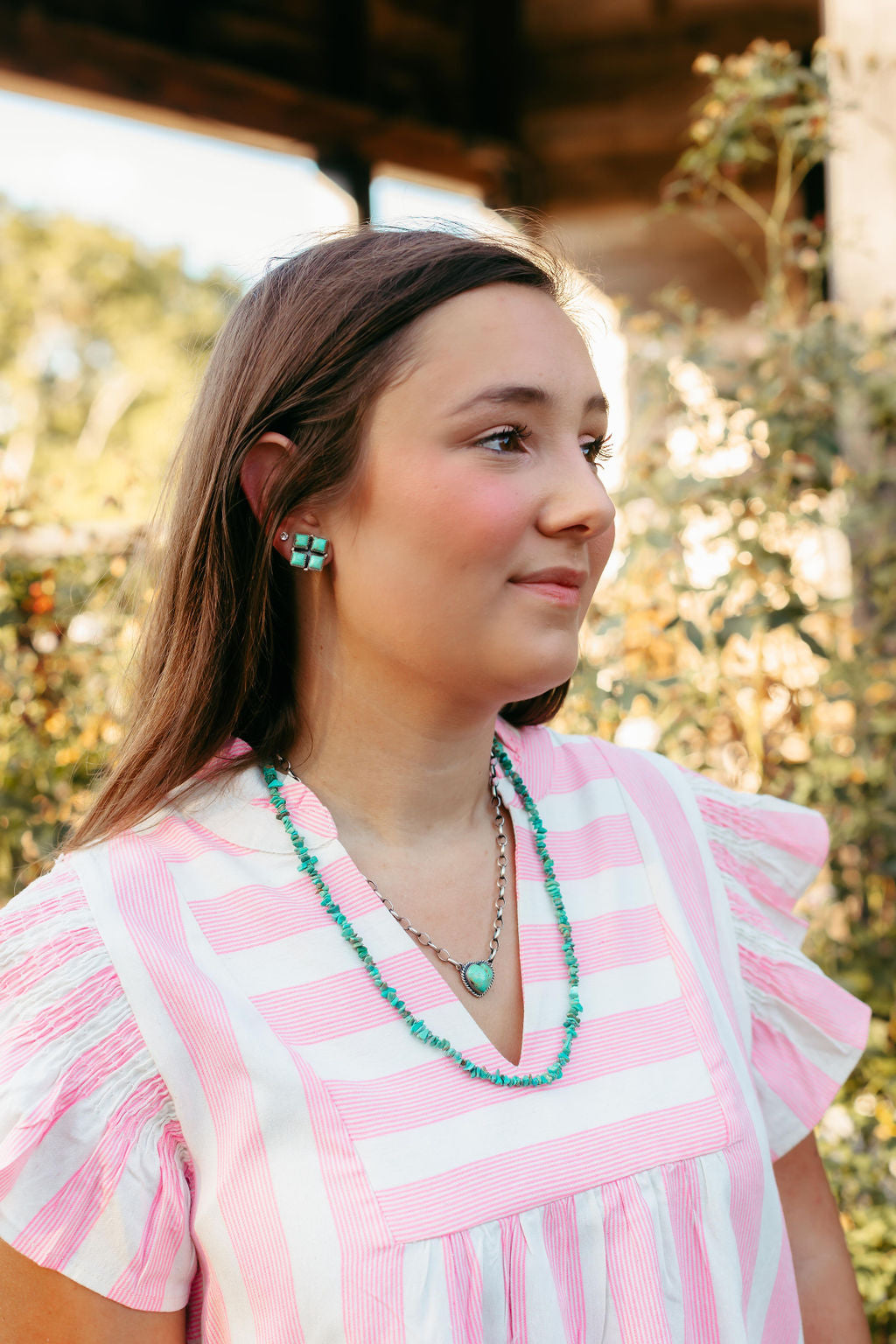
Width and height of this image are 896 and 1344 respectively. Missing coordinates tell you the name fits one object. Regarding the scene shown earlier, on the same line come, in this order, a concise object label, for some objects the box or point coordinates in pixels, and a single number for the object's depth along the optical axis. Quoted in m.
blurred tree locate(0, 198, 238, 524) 17.44
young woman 0.98
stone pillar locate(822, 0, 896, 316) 2.51
